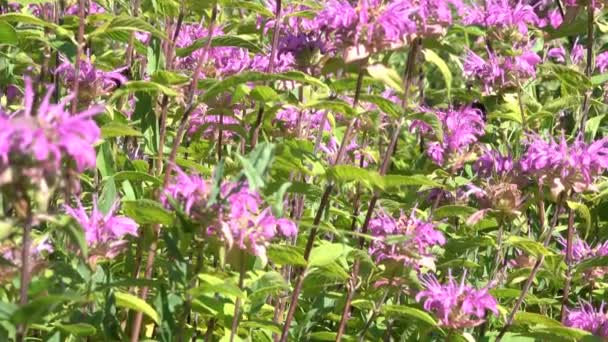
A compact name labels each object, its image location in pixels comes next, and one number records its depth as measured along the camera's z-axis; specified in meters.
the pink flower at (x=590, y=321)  2.06
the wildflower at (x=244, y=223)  1.37
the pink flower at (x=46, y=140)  1.02
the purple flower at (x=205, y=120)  2.23
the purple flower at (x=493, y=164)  2.14
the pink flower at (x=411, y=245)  1.78
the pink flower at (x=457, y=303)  1.79
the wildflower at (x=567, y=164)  1.95
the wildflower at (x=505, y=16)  2.46
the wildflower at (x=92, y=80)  1.88
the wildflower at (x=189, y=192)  1.38
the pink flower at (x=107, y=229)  1.49
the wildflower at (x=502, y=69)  2.46
